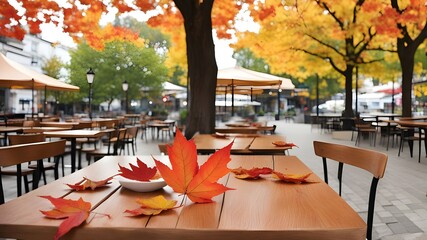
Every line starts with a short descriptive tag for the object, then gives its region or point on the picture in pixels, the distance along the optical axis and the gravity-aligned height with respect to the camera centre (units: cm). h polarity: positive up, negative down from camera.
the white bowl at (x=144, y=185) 168 -33
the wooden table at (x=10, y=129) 755 -42
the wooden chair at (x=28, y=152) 227 -28
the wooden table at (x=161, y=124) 1316 -52
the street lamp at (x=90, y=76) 1432 +123
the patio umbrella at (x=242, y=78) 975 +83
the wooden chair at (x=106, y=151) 645 -74
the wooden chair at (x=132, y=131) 760 -43
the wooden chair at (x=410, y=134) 874 -64
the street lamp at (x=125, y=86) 1909 +115
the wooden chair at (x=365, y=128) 1124 -51
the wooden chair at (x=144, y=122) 1438 -49
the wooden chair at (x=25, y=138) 423 -33
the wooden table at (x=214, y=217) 119 -37
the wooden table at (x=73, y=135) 543 -38
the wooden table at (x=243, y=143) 377 -36
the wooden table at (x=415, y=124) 791 -28
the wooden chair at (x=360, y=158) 205 -29
